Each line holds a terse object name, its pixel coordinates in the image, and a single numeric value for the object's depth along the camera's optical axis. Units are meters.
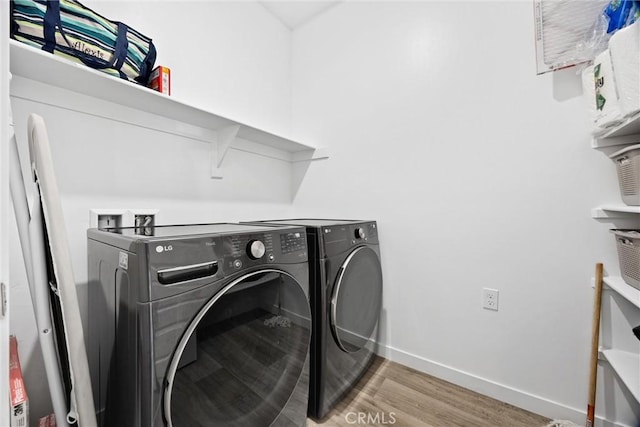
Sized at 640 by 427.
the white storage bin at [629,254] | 1.00
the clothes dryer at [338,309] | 1.27
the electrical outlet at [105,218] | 1.20
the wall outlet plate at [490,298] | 1.44
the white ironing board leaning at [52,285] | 0.72
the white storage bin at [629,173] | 1.00
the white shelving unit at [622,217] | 0.96
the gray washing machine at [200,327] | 0.70
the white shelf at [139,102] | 0.94
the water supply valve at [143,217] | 1.33
